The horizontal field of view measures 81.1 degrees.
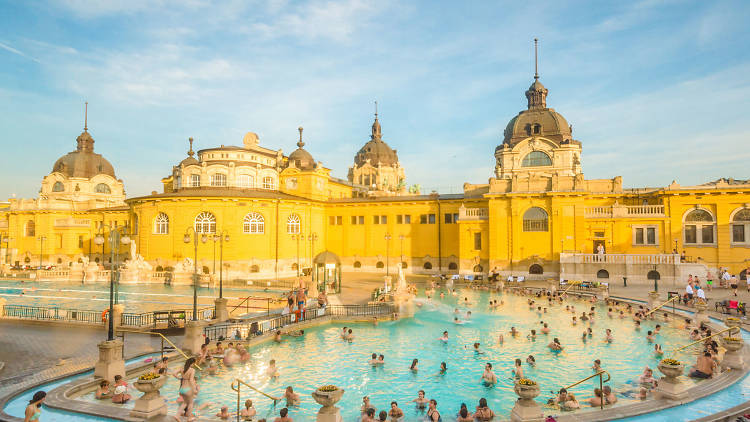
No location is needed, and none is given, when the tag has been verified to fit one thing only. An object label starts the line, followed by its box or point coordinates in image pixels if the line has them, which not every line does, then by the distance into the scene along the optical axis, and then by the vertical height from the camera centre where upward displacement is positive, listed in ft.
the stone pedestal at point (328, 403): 33.30 -12.86
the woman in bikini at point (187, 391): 36.73 -13.18
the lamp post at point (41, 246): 191.15 -4.63
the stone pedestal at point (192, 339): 55.36 -13.20
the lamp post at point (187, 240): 62.26 -0.79
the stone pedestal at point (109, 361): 43.80 -12.67
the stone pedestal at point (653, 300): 86.58 -12.82
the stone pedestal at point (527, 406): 34.45 -13.62
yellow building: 126.93 +5.38
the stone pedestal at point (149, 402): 35.78 -13.83
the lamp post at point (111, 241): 45.47 -0.88
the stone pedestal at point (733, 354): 47.37 -12.93
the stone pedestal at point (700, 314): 72.81 -13.19
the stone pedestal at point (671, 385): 39.22 -13.54
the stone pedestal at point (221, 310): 74.73 -12.83
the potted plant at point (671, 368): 39.09 -11.87
